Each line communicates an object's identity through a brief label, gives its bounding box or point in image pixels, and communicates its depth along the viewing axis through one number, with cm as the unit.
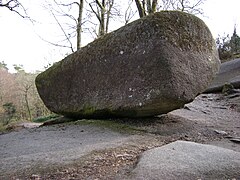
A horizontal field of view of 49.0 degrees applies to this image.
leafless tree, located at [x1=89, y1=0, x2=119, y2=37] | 1187
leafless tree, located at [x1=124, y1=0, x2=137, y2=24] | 1430
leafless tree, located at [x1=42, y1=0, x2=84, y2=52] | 1110
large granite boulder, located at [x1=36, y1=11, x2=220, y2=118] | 401
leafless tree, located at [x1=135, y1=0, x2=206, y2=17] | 960
